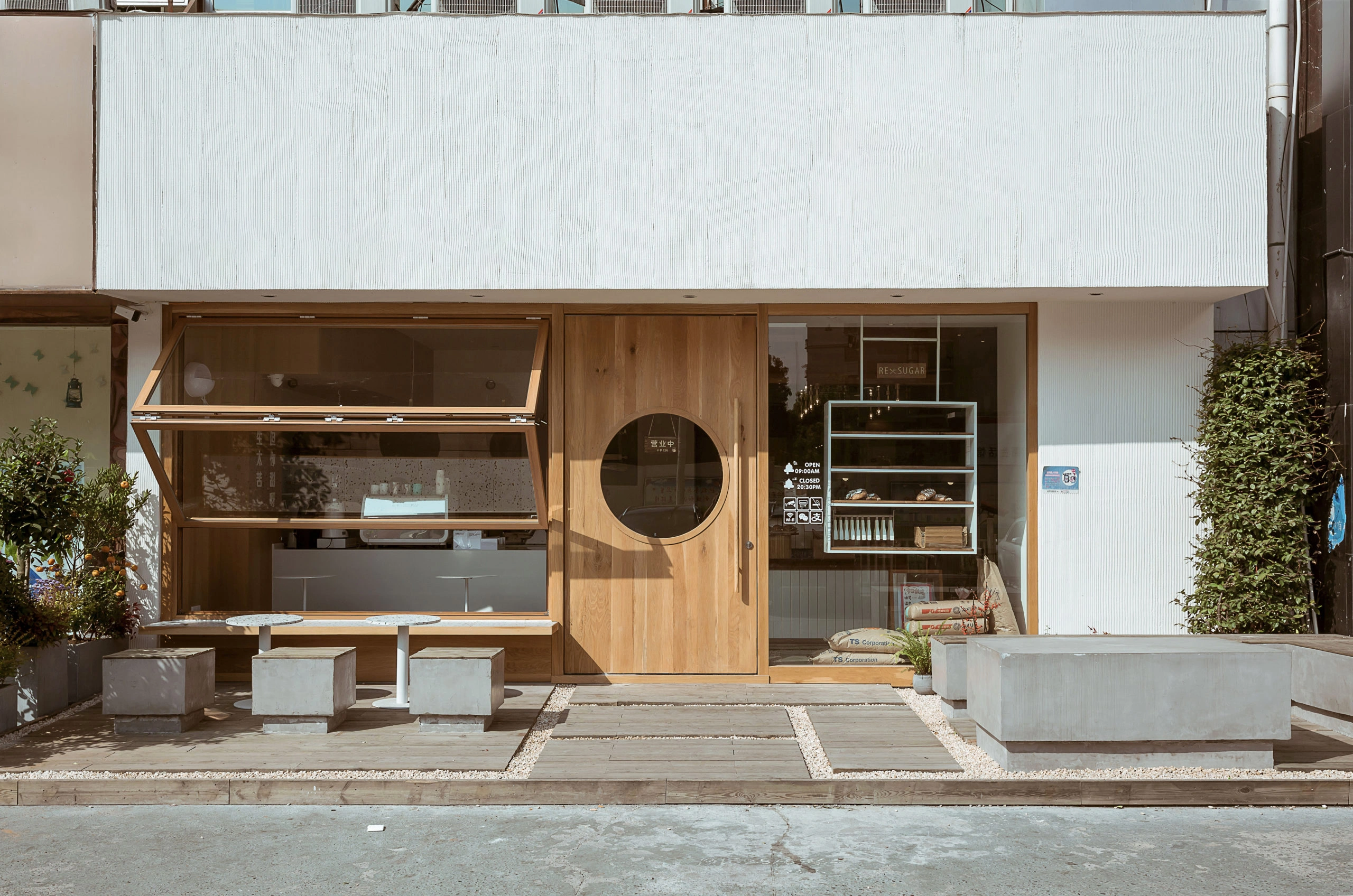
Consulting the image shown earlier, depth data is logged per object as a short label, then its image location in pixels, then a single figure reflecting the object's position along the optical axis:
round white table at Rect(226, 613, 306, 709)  7.69
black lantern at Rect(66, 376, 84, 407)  9.11
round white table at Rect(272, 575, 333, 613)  8.92
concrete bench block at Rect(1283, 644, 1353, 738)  6.89
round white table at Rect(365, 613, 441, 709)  7.59
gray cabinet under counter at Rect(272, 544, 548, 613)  8.91
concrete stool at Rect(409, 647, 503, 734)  6.89
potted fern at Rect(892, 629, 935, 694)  8.34
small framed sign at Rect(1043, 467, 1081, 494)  8.62
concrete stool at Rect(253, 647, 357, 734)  6.94
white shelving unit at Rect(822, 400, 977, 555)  8.84
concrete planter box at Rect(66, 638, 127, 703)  8.01
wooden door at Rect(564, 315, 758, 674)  8.83
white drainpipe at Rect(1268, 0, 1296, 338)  8.69
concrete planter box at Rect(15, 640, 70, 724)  7.42
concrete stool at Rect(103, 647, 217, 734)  6.86
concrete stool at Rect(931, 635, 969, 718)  7.45
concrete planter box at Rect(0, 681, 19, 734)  7.03
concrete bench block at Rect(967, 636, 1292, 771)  5.99
